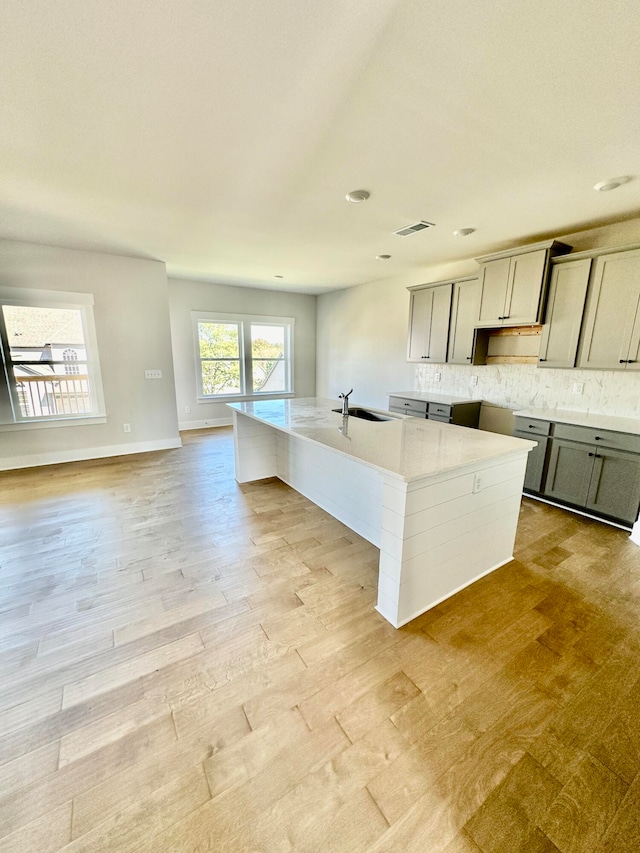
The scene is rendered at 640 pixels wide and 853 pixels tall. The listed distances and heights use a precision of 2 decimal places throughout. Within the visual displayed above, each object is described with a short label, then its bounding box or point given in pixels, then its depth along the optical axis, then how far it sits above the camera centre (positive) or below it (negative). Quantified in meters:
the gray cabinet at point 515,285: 3.23 +0.75
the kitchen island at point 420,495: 1.73 -0.84
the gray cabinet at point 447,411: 3.98 -0.64
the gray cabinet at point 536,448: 3.18 -0.83
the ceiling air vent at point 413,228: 3.05 +1.21
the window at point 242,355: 6.27 +0.03
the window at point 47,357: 3.99 -0.04
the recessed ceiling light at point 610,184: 2.24 +1.19
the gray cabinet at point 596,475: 2.68 -0.97
